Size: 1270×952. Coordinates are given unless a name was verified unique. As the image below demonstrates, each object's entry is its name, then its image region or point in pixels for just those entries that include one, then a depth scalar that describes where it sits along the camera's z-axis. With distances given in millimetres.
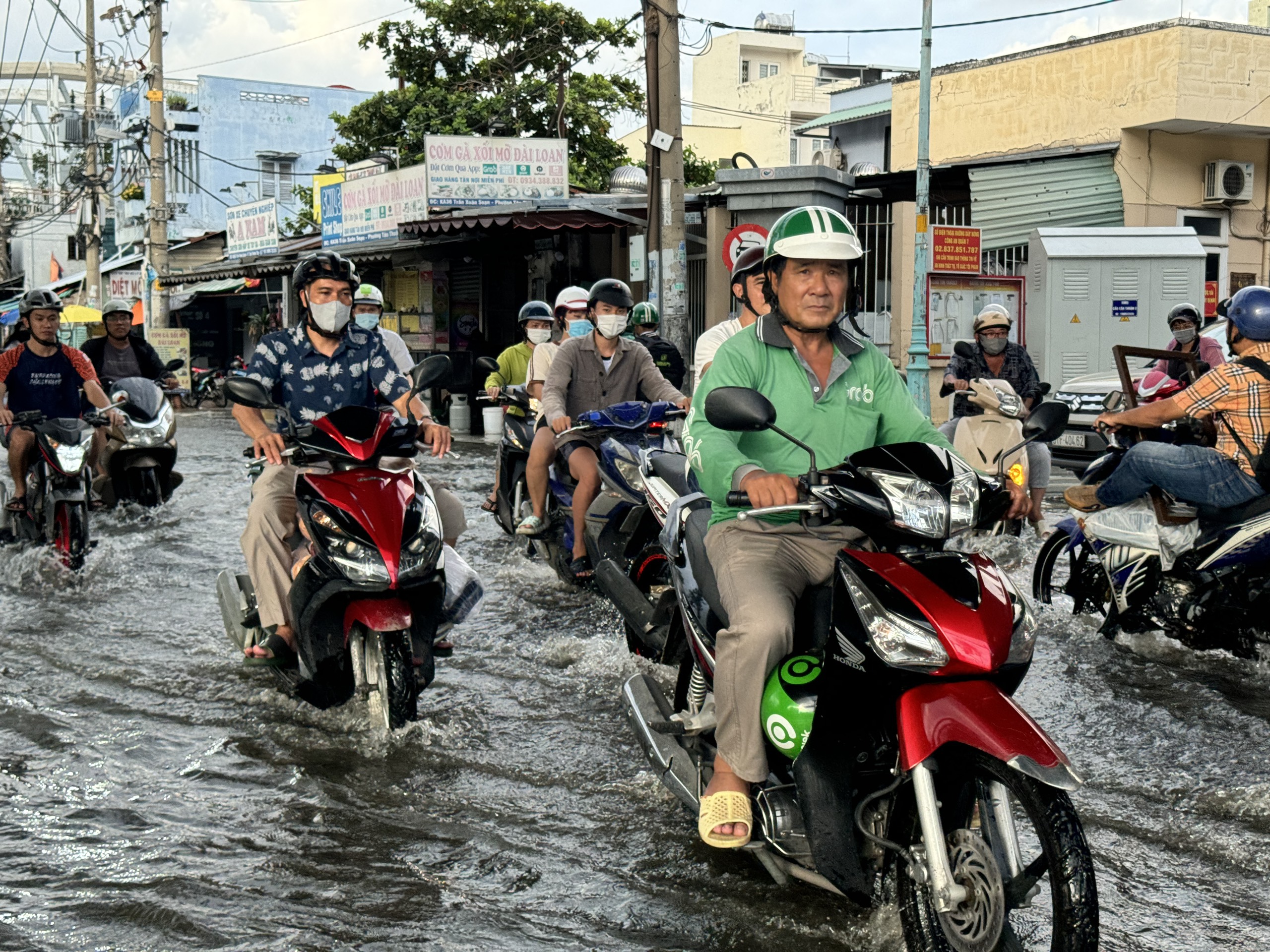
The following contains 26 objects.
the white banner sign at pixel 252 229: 28609
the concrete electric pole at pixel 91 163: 33781
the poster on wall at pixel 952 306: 16750
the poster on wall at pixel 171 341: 29234
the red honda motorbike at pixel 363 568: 4789
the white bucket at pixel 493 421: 19422
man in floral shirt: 5258
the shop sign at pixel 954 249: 17078
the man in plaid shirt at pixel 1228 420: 5883
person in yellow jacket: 10906
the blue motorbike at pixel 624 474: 7008
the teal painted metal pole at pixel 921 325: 16609
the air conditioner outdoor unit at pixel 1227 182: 21328
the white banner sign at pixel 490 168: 20953
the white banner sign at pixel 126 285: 37688
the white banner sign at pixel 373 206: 21578
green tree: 31234
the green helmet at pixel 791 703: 3297
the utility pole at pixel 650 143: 13586
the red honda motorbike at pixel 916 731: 2914
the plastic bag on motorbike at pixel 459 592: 5293
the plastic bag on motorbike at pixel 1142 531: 6254
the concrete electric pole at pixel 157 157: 30172
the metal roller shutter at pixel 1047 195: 21141
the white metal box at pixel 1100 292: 17062
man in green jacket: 3428
